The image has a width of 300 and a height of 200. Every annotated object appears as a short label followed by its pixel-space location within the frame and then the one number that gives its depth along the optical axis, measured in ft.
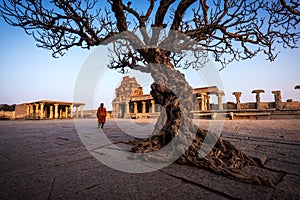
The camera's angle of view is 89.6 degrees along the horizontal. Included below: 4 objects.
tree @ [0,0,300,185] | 7.97
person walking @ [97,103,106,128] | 28.17
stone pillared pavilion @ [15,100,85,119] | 100.19
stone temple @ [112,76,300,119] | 53.01
